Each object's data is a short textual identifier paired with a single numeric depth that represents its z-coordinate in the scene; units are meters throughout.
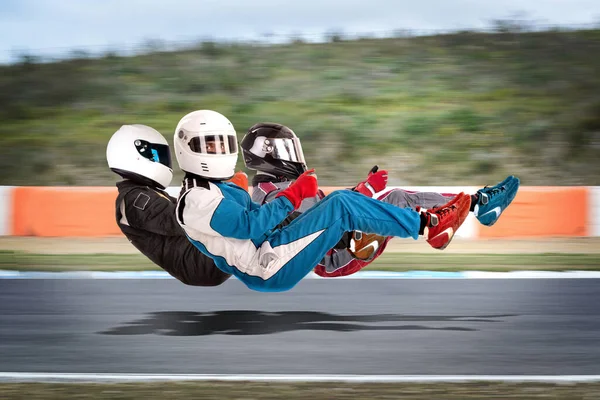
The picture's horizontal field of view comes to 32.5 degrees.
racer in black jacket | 5.70
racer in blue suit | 5.27
